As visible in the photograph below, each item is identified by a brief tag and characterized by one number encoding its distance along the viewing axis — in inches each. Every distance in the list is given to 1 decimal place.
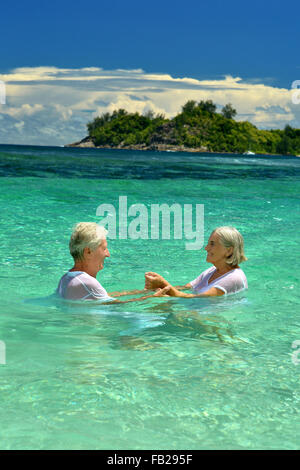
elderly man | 218.4
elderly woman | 235.3
